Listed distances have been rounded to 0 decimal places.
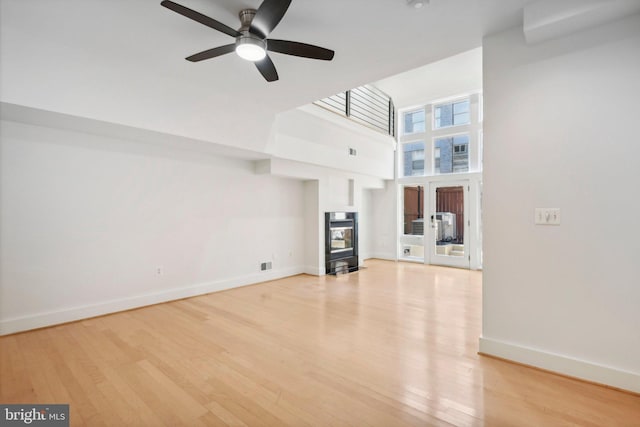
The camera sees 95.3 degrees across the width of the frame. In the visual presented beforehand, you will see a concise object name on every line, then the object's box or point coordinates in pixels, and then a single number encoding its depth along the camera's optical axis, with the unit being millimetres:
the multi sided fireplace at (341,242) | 5988
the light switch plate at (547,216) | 2271
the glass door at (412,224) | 7336
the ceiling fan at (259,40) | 1916
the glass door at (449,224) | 6562
